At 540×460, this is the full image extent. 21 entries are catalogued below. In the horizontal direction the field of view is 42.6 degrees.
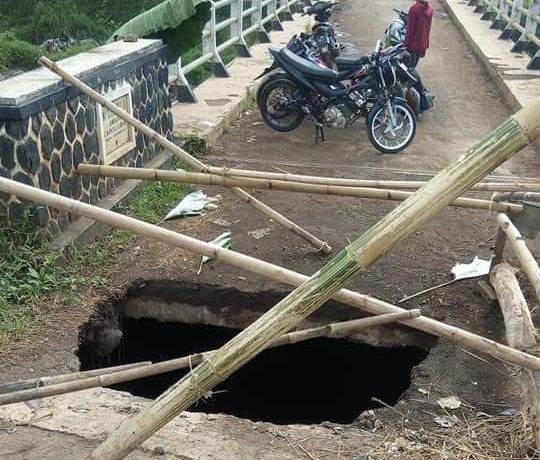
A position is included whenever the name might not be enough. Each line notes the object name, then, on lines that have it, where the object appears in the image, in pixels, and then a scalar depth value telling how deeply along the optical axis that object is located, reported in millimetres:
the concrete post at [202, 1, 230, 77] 9109
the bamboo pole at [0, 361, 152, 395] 2395
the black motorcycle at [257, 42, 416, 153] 6707
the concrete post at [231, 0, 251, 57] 10617
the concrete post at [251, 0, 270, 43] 12172
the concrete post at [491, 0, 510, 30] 13041
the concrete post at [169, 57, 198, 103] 7652
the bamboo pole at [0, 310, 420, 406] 2314
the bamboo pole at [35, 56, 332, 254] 4004
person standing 7863
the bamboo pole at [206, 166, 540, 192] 3674
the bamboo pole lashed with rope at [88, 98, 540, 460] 1728
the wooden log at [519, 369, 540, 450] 2645
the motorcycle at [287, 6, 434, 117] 7066
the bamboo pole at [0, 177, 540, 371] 2551
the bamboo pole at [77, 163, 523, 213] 3633
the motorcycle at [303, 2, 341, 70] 7691
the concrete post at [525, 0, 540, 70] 10664
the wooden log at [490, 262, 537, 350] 3021
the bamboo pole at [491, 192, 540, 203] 3572
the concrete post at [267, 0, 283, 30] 13455
